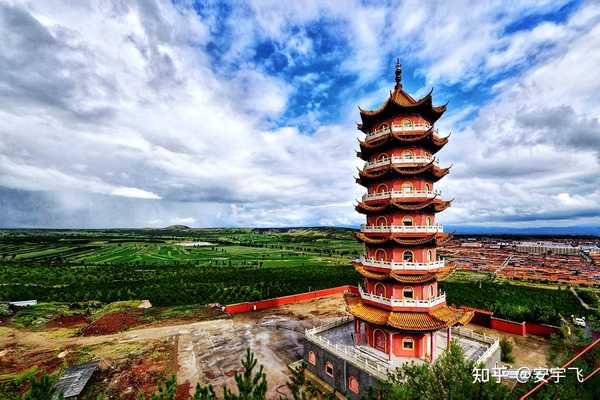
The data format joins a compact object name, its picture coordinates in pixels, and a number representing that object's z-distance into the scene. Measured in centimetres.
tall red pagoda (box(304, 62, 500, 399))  1995
